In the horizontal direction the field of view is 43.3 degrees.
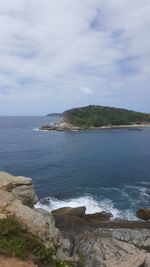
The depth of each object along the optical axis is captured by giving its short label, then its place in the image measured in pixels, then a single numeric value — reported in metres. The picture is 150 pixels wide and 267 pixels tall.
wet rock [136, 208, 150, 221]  27.50
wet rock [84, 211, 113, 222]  25.87
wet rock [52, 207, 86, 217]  25.41
